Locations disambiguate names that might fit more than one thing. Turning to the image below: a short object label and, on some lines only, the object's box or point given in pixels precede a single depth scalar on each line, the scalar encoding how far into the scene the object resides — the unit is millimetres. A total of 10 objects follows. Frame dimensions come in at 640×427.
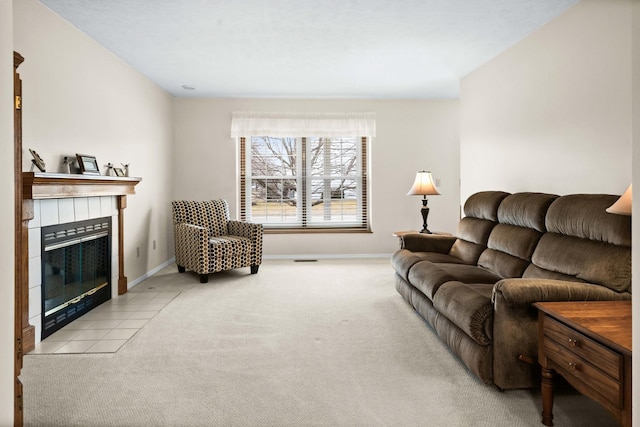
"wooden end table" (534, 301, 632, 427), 1503
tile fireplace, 3000
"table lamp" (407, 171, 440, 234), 5418
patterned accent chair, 5051
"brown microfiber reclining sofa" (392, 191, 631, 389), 2236
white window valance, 6609
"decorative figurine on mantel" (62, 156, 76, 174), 3555
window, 6879
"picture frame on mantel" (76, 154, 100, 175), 3699
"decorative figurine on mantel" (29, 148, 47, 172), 3062
